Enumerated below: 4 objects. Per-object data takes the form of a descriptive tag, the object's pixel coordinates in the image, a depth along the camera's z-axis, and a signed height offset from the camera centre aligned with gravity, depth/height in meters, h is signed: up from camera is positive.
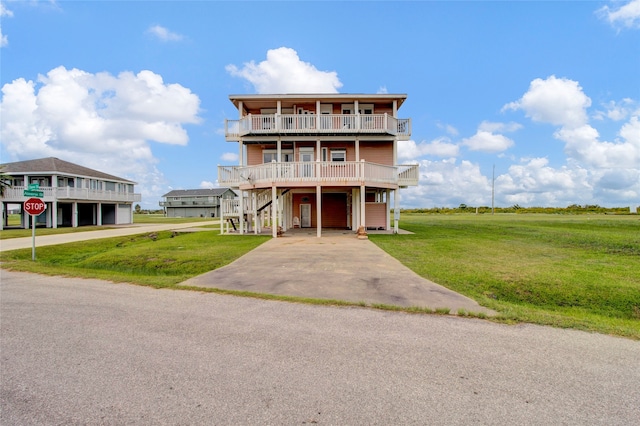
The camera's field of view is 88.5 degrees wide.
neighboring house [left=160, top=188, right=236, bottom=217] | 70.06 +2.45
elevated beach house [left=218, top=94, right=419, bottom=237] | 17.69 +3.84
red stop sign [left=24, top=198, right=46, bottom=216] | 12.72 +0.33
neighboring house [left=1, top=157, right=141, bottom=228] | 33.19 +2.37
